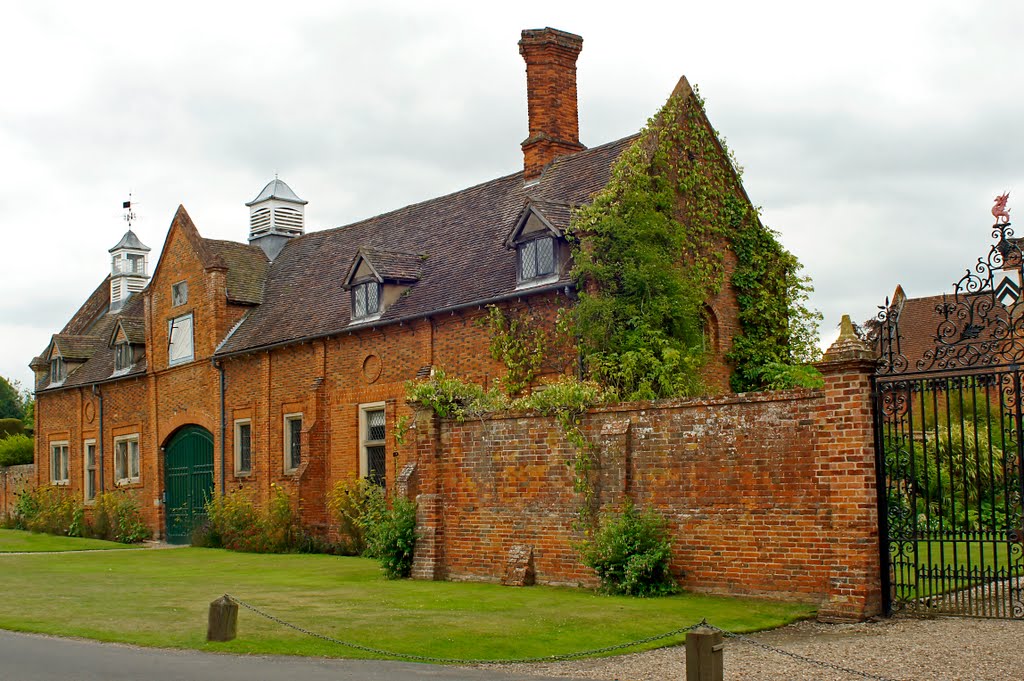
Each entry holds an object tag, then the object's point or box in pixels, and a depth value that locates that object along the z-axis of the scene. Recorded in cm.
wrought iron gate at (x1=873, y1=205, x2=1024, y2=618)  1136
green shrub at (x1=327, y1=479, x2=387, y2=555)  2344
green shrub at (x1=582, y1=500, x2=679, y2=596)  1380
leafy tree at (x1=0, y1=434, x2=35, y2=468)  4662
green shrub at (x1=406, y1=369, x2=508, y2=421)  1695
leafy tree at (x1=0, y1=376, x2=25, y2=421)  7756
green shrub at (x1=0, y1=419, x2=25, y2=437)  5898
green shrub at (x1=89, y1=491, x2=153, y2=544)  3203
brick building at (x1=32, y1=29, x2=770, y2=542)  2219
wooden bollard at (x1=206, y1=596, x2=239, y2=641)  1127
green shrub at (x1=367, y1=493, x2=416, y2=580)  1744
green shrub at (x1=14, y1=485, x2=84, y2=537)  3541
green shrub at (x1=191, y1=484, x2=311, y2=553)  2570
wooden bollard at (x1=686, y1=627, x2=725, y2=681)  773
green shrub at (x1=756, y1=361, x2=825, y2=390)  2055
